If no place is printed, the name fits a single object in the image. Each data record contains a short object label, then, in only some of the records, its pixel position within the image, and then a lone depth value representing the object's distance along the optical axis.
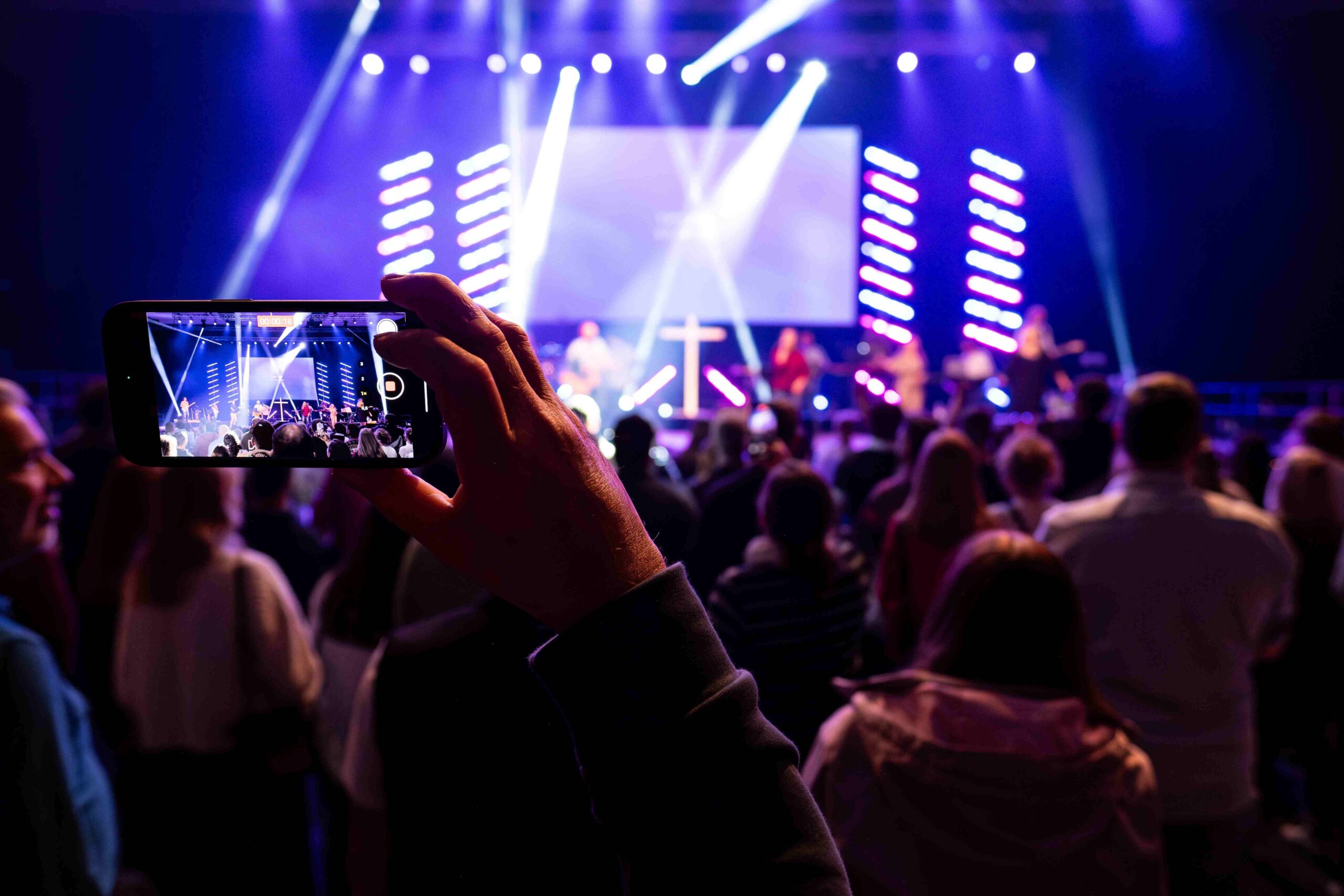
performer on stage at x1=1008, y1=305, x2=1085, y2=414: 9.58
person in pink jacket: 1.18
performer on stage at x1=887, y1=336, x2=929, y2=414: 9.97
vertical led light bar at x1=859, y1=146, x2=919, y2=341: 11.20
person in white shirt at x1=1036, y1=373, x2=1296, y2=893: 1.90
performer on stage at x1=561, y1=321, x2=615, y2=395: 9.83
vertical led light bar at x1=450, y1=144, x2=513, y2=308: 10.95
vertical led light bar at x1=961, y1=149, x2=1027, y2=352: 11.12
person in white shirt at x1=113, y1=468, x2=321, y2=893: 2.01
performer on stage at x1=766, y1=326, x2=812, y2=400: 10.05
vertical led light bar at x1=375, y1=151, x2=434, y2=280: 10.95
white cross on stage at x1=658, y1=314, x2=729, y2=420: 10.82
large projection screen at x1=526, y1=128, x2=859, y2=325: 10.80
